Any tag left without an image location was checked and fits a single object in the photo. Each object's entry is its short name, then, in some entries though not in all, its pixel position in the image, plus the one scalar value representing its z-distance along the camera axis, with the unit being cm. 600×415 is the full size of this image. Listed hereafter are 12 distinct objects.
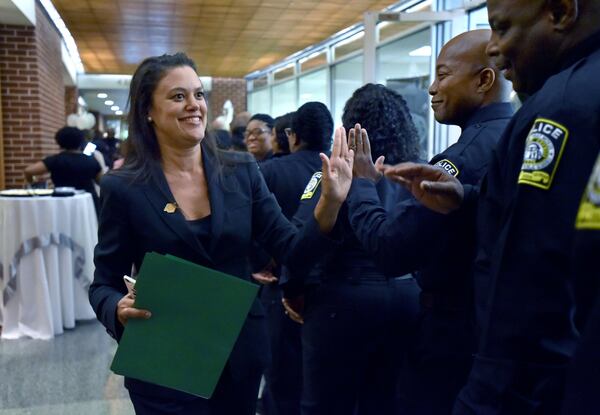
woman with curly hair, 212
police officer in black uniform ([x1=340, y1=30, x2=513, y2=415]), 154
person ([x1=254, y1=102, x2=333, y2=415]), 295
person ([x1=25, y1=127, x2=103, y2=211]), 553
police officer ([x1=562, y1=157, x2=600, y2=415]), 67
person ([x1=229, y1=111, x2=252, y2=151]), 533
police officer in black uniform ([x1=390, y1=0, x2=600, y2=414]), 87
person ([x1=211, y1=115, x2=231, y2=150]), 513
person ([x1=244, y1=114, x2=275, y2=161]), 441
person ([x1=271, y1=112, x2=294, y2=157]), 381
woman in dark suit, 168
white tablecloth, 473
